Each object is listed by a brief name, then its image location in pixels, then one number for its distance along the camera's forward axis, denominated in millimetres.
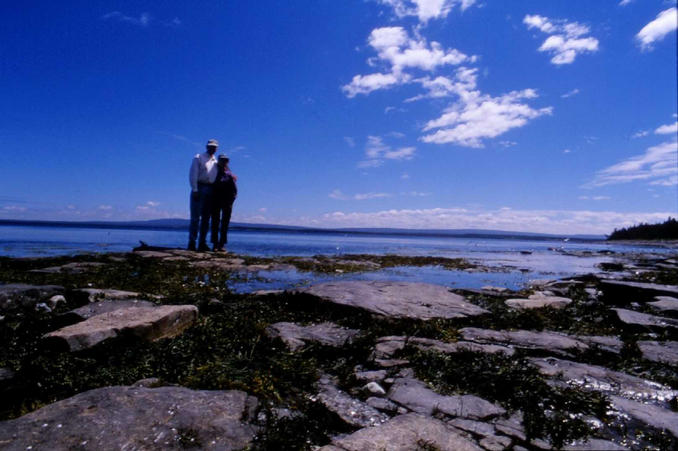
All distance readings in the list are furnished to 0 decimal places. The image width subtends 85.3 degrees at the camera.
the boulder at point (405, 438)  2069
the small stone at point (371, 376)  3125
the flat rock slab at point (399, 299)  5273
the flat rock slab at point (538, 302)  6574
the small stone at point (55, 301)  5362
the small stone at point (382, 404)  2637
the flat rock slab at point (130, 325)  3404
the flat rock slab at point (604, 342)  4316
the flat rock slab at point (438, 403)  2609
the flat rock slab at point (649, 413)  2504
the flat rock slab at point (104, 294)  5629
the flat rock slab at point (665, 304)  6395
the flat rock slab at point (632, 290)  7393
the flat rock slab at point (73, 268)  8711
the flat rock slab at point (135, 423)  1982
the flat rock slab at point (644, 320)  5398
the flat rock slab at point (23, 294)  5211
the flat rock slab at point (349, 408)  2465
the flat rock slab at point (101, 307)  4254
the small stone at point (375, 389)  2887
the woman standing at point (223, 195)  13539
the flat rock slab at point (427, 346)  3859
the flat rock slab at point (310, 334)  3976
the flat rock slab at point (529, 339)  4223
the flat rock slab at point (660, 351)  4023
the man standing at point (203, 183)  13031
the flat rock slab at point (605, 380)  3115
